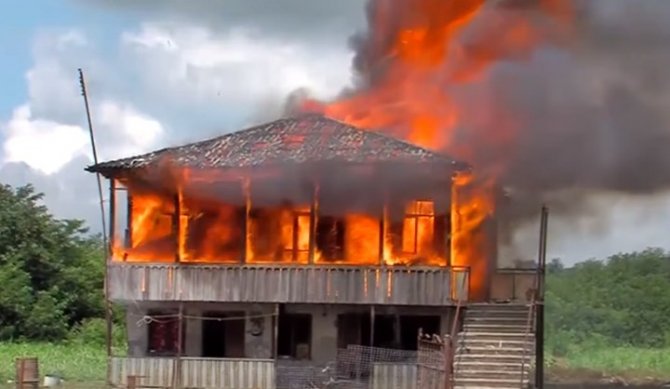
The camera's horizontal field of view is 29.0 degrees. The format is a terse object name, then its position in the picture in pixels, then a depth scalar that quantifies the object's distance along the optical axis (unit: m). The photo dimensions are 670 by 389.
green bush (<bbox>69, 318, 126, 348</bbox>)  60.28
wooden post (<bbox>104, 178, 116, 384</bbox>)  38.20
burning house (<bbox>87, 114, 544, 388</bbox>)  37.16
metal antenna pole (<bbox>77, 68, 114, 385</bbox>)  38.12
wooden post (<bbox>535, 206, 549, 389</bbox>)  39.22
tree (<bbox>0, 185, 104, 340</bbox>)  60.69
